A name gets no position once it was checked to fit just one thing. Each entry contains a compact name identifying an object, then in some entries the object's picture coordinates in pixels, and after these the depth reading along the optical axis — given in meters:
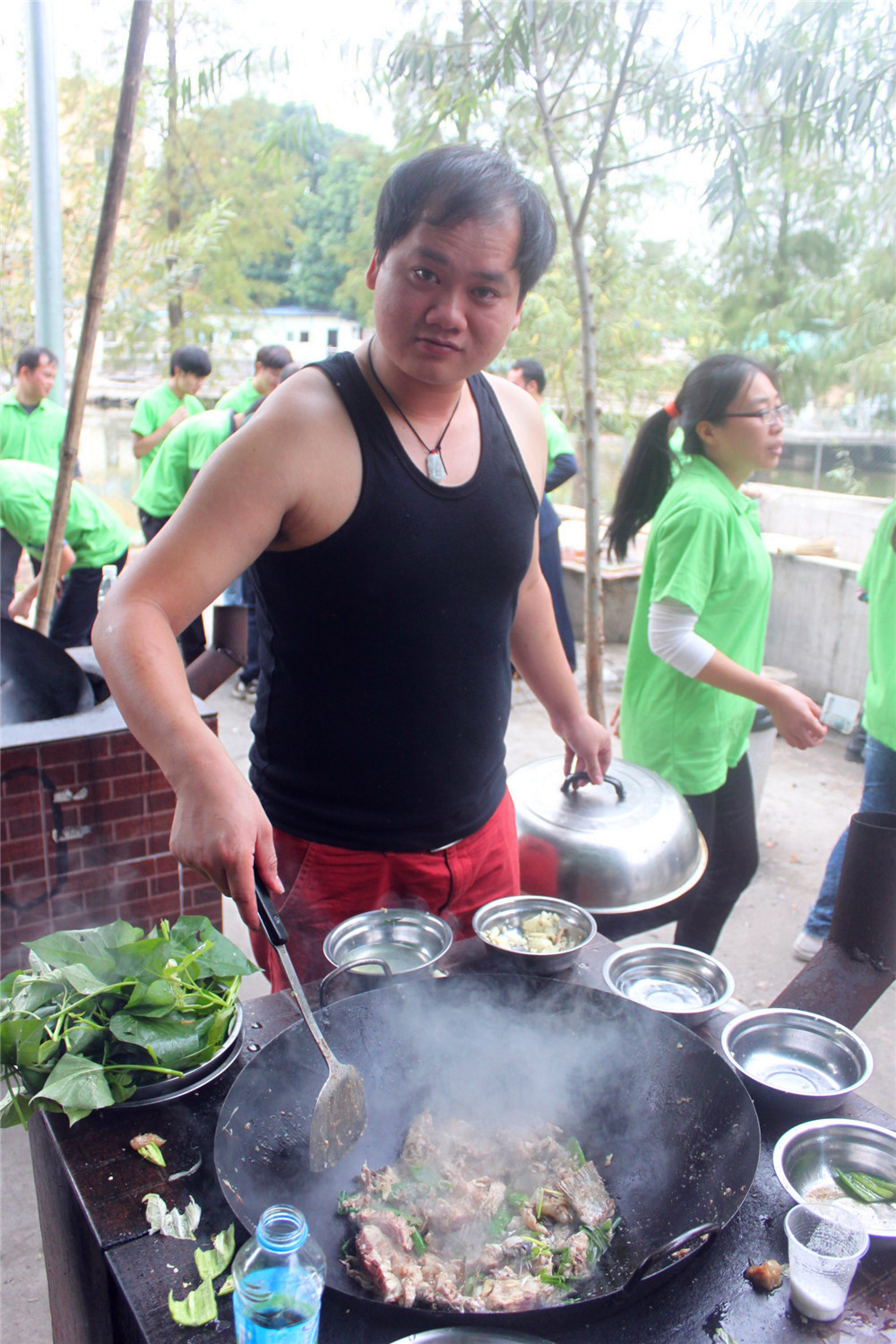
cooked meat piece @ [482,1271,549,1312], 1.10
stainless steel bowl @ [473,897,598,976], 1.73
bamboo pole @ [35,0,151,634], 2.56
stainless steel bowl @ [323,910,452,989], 1.74
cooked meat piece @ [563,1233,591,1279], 1.21
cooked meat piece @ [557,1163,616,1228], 1.30
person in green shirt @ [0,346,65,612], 5.93
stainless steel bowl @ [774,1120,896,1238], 1.31
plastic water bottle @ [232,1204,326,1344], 0.98
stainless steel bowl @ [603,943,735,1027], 1.74
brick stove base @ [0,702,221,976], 2.83
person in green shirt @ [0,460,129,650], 4.82
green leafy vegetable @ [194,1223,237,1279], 1.14
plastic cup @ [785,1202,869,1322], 1.08
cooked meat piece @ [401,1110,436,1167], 1.42
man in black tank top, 1.46
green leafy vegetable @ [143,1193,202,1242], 1.21
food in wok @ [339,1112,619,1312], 1.15
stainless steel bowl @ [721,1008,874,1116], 1.44
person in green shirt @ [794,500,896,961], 3.20
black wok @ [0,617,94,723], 3.06
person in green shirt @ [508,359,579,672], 5.06
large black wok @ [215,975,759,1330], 1.26
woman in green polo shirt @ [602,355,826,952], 2.74
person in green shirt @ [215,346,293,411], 6.35
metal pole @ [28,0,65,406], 4.10
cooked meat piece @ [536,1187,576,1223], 1.31
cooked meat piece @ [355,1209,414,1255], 1.24
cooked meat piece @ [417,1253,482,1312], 1.11
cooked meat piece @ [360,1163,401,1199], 1.34
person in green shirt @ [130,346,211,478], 7.23
